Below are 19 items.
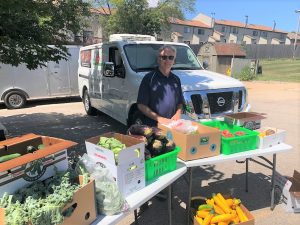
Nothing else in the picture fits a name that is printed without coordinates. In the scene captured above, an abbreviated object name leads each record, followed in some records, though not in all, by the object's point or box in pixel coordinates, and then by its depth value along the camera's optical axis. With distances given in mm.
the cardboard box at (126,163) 1590
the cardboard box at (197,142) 2166
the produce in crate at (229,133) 2434
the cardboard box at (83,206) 1340
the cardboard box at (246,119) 2744
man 2678
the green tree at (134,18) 18954
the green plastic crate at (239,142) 2344
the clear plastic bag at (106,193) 1526
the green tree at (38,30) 3680
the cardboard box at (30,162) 1334
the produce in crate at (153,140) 1926
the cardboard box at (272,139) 2502
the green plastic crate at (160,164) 1859
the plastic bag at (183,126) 2243
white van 4152
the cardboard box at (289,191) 2870
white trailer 8419
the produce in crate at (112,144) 1643
